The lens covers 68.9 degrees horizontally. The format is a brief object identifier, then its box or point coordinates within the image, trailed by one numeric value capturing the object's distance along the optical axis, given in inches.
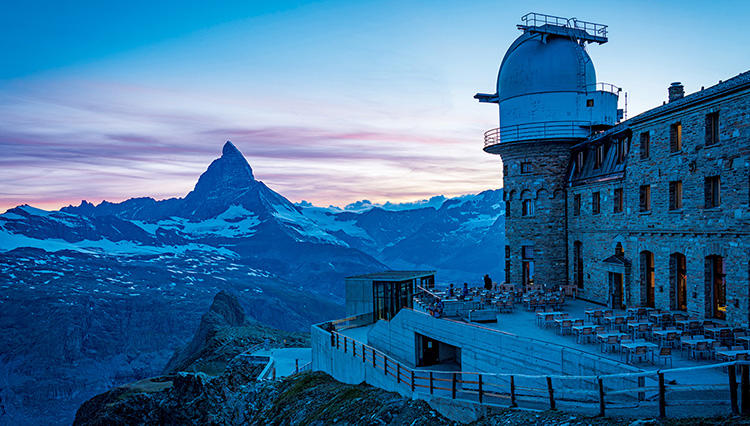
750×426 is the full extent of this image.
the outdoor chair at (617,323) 889.2
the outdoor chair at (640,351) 689.6
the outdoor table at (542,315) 948.6
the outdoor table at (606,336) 746.6
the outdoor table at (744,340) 715.4
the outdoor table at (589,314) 940.0
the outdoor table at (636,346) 686.3
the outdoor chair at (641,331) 810.8
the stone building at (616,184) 856.3
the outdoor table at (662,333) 754.1
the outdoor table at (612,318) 890.1
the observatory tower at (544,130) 1448.1
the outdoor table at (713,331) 771.9
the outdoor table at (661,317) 914.1
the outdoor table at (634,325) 810.8
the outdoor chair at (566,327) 878.4
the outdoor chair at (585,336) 823.5
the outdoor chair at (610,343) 745.6
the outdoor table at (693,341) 696.4
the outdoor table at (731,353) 648.3
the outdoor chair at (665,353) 679.1
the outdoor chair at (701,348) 698.8
